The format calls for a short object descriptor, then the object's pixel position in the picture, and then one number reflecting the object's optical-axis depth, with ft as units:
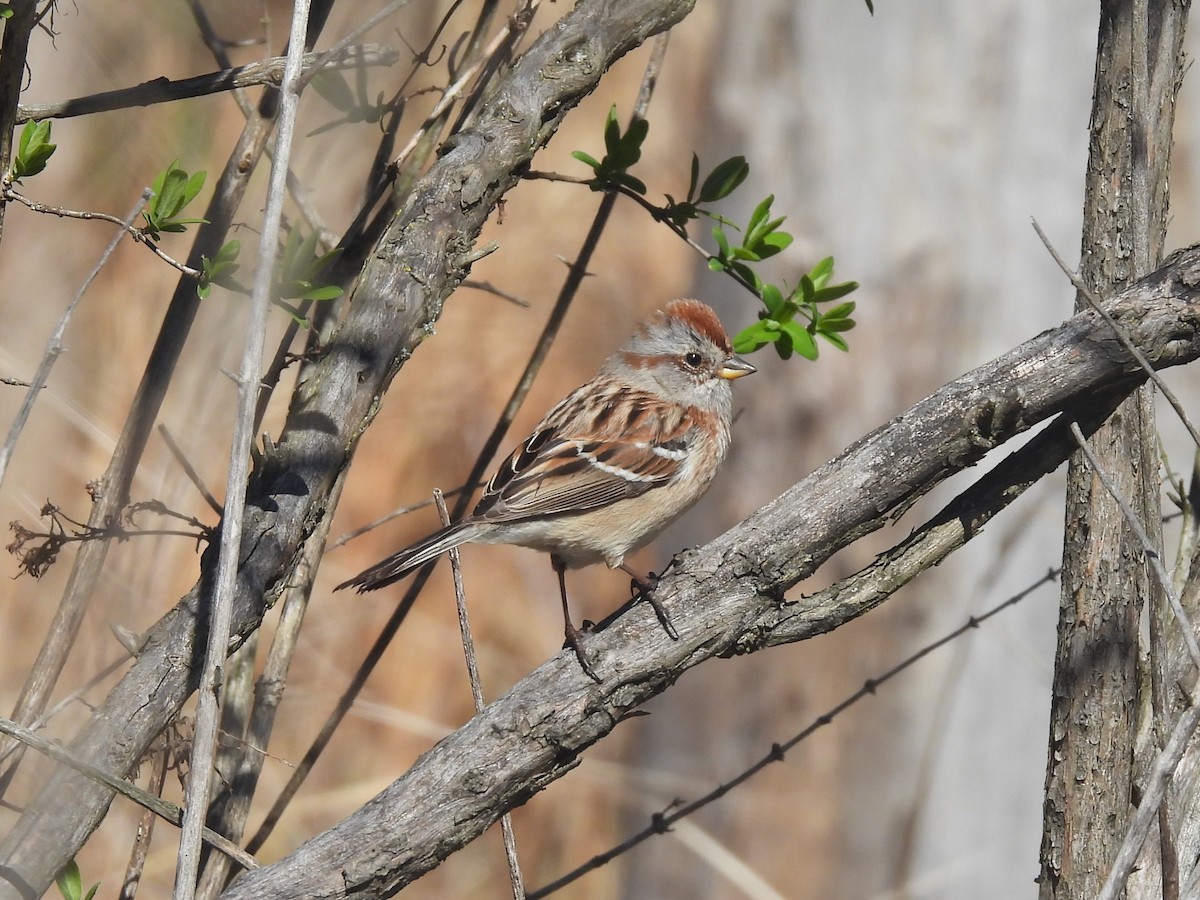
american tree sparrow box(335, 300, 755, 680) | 19.75
